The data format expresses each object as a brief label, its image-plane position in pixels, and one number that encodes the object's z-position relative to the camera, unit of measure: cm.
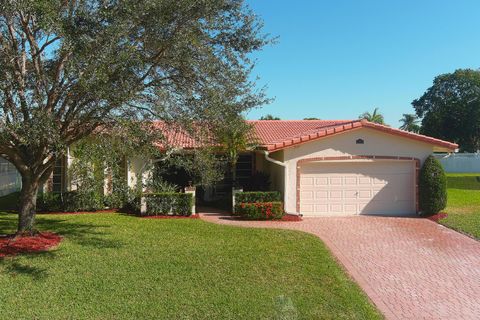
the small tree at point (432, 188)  1570
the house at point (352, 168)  1600
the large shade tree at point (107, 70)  704
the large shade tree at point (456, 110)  5244
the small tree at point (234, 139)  994
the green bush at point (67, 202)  1655
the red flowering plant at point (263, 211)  1532
